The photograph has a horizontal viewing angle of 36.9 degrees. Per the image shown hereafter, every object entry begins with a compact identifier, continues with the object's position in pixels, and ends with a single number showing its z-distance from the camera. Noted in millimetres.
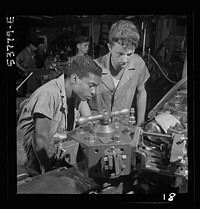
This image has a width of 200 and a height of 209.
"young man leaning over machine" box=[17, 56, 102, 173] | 1668
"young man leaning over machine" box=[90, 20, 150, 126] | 1641
